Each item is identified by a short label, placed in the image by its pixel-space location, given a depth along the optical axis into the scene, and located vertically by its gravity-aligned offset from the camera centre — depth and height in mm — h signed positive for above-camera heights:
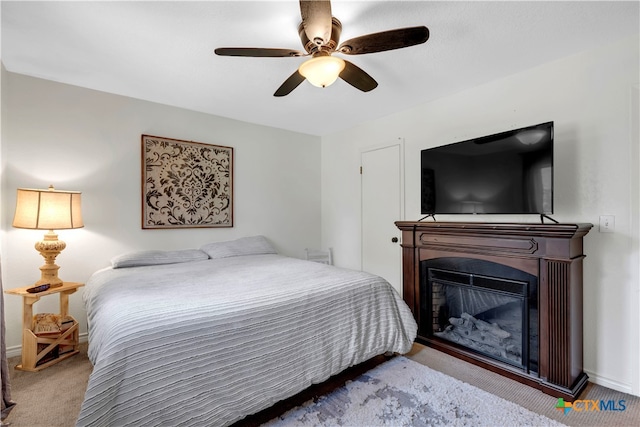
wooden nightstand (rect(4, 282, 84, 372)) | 2227 -992
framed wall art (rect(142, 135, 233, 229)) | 3117 +324
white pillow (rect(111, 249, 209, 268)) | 2695 -436
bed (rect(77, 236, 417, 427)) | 1264 -659
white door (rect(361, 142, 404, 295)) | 3498 +31
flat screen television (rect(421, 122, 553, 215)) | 2098 +308
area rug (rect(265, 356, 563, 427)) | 1687 -1186
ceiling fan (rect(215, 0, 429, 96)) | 1469 +951
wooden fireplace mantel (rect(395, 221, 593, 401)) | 1935 -469
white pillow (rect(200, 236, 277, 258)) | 3293 -405
